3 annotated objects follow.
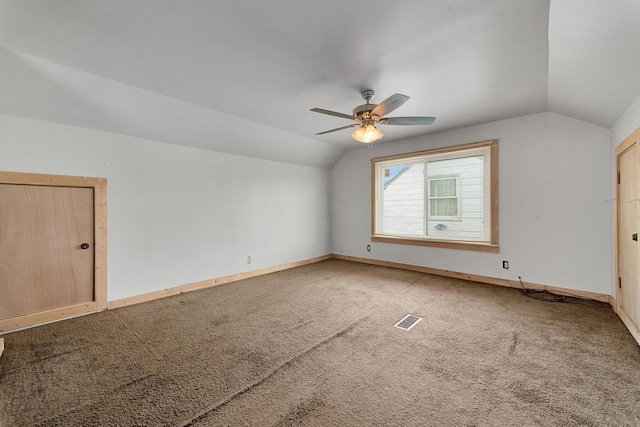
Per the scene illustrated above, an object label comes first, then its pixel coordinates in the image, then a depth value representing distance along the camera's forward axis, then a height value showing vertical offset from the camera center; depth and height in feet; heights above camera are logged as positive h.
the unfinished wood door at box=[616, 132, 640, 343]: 8.41 -0.81
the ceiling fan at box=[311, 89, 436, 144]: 9.58 +3.52
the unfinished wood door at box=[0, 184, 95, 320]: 9.65 -1.37
